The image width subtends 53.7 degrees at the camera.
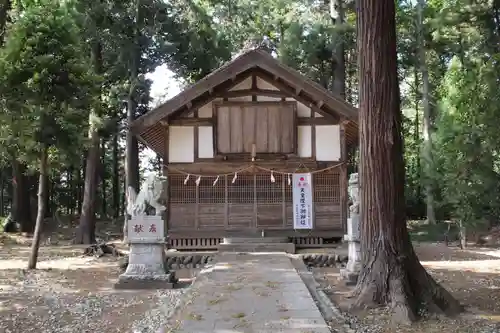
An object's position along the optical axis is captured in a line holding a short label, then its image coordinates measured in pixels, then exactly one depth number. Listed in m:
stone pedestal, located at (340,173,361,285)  10.47
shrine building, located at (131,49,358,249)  14.89
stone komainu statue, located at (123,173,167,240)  10.42
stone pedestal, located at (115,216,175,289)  10.33
